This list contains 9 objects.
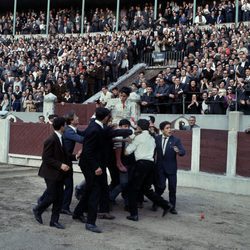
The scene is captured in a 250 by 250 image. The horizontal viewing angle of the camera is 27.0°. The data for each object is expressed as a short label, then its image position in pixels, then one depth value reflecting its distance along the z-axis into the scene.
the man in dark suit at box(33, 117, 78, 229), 6.75
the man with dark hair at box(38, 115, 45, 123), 15.38
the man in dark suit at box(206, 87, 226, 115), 13.39
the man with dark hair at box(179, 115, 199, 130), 12.31
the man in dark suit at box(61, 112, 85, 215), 7.58
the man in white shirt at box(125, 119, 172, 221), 7.55
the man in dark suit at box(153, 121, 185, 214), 8.25
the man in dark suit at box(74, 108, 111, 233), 6.70
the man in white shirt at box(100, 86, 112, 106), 12.95
